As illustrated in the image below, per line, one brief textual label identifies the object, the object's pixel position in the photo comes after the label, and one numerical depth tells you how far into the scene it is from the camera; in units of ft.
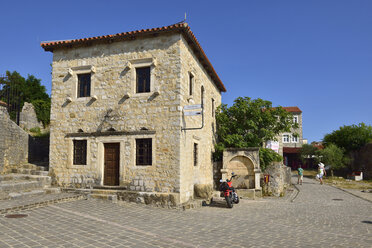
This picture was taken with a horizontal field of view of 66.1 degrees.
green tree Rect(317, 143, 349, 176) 100.63
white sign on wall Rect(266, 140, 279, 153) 80.61
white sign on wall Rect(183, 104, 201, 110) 33.93
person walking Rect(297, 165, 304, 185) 73.26
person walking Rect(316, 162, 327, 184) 75.39
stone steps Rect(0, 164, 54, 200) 32.82
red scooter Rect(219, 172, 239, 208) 36.11
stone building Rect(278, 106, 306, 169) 147.08
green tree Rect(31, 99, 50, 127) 73.51
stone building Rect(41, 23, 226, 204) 35.83
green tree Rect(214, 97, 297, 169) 53.26
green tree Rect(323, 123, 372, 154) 104.53
